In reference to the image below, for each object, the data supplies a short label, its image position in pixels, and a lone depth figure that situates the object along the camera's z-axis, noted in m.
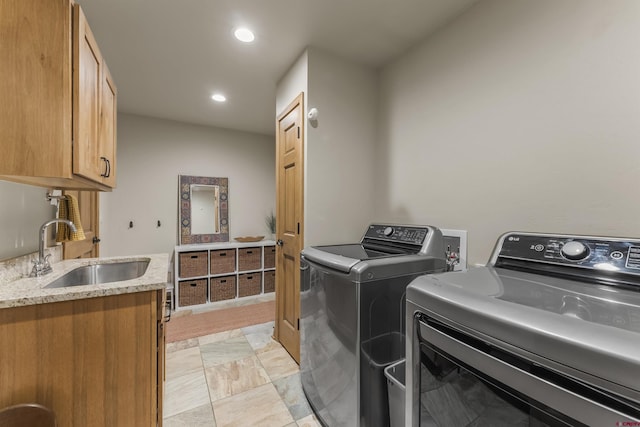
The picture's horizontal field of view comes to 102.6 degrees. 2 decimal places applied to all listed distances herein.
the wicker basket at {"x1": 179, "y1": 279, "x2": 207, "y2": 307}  3.24
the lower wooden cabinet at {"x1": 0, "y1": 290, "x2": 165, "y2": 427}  0.96
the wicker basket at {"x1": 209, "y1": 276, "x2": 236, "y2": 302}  3.40
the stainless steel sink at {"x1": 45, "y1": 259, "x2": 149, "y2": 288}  1.57
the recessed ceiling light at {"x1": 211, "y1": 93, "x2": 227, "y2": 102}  2.80
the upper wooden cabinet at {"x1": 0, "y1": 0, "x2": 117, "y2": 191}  1.01
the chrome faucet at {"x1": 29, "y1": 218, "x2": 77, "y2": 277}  1.34
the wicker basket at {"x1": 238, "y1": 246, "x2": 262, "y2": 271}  3.62
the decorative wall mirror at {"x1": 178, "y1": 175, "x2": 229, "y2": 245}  3.63
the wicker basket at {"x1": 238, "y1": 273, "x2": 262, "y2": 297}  3.59
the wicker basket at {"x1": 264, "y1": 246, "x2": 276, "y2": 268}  3.79
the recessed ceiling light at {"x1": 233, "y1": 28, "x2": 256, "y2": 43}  1.79
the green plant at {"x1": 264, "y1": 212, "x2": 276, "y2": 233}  4.18
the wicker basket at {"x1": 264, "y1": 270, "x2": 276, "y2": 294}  3.78
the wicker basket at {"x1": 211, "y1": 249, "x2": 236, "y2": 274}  3.43
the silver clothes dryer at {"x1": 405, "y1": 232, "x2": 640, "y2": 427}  0.48
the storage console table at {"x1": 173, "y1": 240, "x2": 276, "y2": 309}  3.26
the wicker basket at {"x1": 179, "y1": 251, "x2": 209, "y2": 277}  3.27
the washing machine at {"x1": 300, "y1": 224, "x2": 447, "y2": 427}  1.20
